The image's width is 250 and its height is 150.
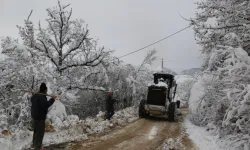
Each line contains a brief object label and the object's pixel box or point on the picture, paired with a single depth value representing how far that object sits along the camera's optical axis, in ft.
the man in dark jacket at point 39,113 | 25.54
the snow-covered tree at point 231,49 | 23.21
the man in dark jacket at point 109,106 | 53.52
